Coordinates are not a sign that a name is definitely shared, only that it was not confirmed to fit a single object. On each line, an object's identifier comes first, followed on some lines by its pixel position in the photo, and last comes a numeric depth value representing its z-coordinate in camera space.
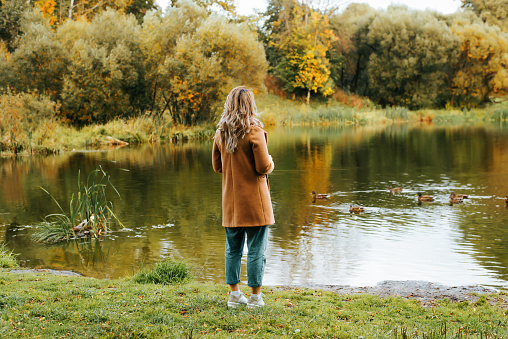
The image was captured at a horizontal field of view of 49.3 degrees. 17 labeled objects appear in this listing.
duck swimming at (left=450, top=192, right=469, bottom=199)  13.21
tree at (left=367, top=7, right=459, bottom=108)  53.50
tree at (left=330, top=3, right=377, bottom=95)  58.91
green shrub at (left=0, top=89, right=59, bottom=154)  24.55
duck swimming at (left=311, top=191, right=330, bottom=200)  13.95
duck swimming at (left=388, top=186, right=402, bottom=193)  14.69
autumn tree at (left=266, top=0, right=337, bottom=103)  54.09
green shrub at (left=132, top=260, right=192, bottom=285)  6.74
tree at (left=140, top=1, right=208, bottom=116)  34.19
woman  5.14
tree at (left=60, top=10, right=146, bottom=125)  31.81
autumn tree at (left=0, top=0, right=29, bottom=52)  39.72
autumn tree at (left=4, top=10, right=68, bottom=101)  31.20
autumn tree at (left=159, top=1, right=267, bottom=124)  32.41
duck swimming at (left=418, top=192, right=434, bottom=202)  13.42
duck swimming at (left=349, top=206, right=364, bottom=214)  12.29
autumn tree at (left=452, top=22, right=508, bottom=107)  51.81
